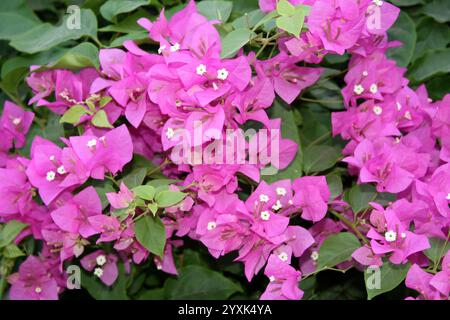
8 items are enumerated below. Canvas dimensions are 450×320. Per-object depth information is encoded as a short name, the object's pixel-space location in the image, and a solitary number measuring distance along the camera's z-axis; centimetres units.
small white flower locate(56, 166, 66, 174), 110
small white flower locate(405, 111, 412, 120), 123
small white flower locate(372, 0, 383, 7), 112
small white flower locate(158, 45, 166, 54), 110
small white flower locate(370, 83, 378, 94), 122
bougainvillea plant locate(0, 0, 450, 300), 107
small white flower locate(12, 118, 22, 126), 131
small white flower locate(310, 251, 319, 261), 119
